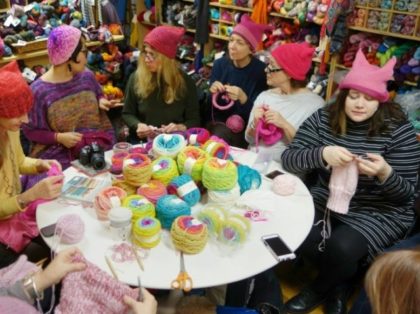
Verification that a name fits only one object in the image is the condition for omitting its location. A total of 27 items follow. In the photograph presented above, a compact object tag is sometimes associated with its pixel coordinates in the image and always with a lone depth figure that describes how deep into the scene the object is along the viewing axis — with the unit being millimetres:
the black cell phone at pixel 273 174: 1888
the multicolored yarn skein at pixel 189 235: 1354
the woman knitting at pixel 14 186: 1596
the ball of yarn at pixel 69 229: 1413
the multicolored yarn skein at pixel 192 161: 1632
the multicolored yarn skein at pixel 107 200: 1510
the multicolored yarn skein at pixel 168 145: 1739
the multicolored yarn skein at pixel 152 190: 1530
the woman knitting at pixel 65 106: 2193
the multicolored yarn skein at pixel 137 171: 1565
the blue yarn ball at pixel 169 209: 1453
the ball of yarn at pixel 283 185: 1745
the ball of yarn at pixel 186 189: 1562
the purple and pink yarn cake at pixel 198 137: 1917
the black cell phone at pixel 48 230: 1469
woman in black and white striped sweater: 1833
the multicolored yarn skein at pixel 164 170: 1631
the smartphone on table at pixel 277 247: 1403
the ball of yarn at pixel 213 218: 1438
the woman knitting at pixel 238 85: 2629
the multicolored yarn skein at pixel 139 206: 1450
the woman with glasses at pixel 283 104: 2193
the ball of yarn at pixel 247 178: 1698
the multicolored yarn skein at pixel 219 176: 1546
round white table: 1318
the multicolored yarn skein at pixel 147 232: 1382
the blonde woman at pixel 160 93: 2447
